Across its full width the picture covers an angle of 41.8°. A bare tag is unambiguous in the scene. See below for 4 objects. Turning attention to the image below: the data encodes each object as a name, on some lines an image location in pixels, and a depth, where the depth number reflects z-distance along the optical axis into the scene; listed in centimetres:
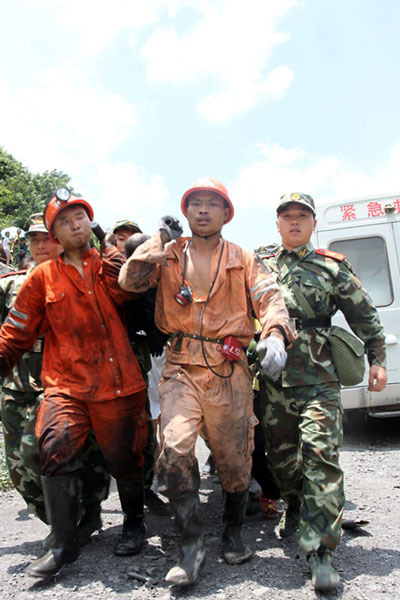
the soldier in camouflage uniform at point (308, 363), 308
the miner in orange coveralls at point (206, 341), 284
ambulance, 681
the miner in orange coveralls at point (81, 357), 308
